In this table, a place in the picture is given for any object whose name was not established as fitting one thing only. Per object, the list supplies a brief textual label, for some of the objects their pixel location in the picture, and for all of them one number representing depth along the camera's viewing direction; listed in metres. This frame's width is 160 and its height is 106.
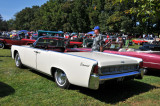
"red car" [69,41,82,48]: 12.52
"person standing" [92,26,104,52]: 4.22
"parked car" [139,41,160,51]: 6.05
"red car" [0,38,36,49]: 9.74
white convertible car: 2.52
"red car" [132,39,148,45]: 20.02
